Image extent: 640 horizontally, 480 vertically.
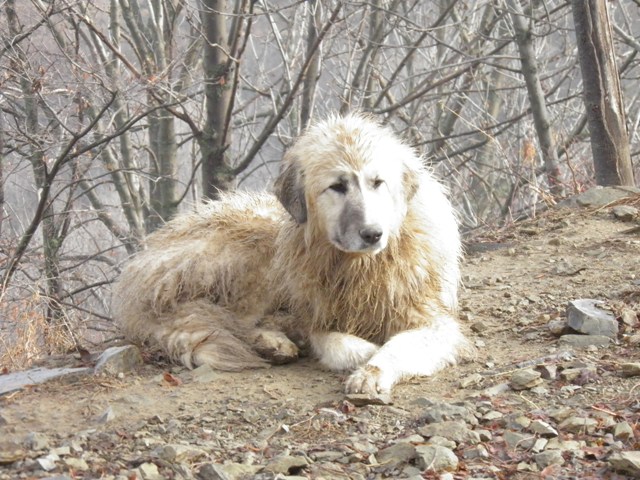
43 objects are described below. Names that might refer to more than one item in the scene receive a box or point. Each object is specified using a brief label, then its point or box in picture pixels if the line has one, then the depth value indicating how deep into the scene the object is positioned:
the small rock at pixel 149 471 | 3.20
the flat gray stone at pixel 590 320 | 4.66
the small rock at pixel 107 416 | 3.99
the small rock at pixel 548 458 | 3.20
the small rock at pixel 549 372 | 4.12
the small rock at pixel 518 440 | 3.39
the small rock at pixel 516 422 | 3.55
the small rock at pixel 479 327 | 5.25
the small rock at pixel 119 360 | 4.83
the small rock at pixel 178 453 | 3.36
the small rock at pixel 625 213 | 6.89
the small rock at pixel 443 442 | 3.40
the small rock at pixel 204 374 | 4.70
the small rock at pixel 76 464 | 3.29
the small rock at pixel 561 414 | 3.59
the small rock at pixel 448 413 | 3.68
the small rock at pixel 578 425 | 3.44
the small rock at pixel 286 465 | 3.26
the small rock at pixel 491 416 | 3.68
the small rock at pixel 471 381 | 4.31
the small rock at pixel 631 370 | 3.97
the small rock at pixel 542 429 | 3.42
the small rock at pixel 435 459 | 3.22
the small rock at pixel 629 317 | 4.71
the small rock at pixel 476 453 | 3.35
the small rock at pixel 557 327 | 4.82
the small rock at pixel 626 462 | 2.99
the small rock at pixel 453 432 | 3.47
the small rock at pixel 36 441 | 3.58
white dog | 4.74
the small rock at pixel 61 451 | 3.42
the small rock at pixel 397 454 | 3.32
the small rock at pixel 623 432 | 3.34
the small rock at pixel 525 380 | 4.03
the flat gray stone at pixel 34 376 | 4.64
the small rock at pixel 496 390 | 4.03
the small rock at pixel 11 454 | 3.38
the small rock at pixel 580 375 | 4.00
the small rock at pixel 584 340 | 4.55
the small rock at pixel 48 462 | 3.28
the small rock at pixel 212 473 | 3.20
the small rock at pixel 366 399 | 4.05
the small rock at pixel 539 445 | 3.32
